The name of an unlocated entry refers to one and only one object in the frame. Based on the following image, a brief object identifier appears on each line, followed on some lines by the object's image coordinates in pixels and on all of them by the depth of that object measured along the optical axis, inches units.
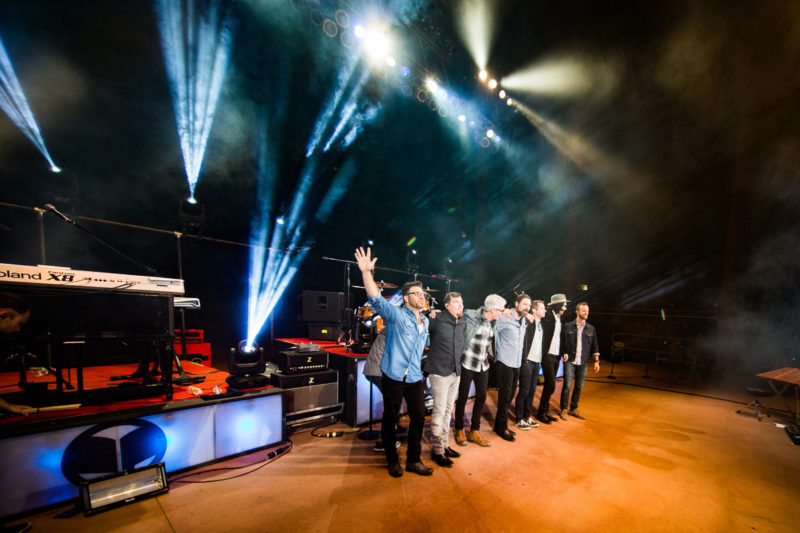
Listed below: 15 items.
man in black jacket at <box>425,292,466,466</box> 128.6
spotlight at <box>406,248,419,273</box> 268.7
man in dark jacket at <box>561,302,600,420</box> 191.5
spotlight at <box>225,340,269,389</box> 137.9
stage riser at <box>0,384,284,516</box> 90.3
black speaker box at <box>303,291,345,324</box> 240.1
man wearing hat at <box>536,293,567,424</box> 181.8
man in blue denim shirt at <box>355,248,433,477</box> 115.1
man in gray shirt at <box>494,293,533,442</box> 153.6
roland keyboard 89.5
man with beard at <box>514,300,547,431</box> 169.8
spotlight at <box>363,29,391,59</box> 192.0
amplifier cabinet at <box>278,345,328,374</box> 160.2
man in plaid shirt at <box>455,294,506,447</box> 145.7
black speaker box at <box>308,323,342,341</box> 246.4
